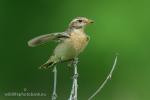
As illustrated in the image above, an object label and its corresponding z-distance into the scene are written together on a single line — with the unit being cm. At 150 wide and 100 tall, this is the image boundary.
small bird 703
